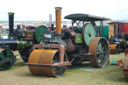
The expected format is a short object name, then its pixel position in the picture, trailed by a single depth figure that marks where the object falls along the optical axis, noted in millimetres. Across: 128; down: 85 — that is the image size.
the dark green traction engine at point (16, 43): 7766
